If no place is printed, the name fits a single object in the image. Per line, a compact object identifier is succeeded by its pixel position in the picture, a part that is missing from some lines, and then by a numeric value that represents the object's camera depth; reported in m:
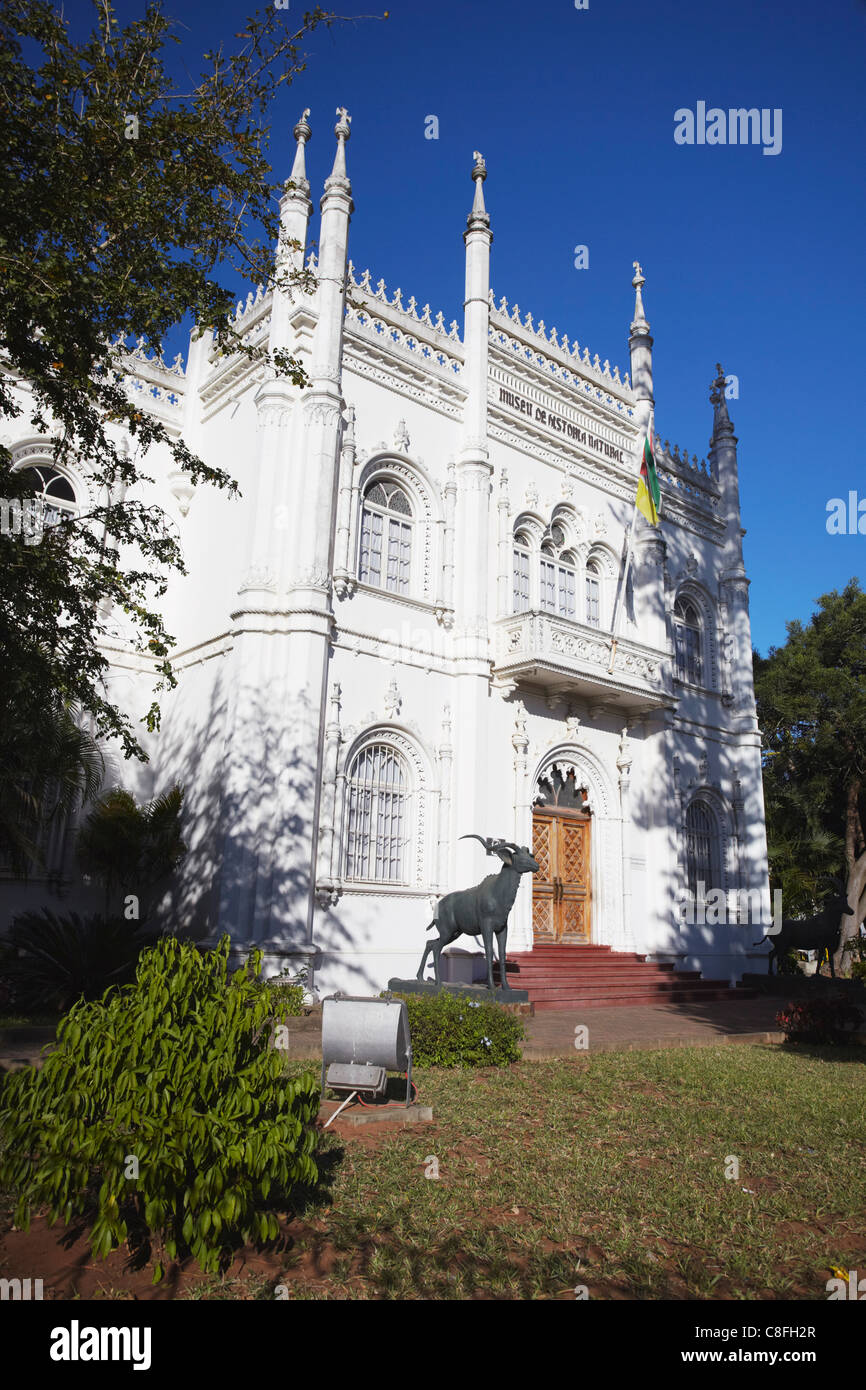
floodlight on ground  6.80
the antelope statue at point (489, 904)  12.19
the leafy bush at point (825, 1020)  11.83
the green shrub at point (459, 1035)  9.31
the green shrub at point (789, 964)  22.08
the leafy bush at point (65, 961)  11.67
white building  14.38
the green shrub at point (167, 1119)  3.95
